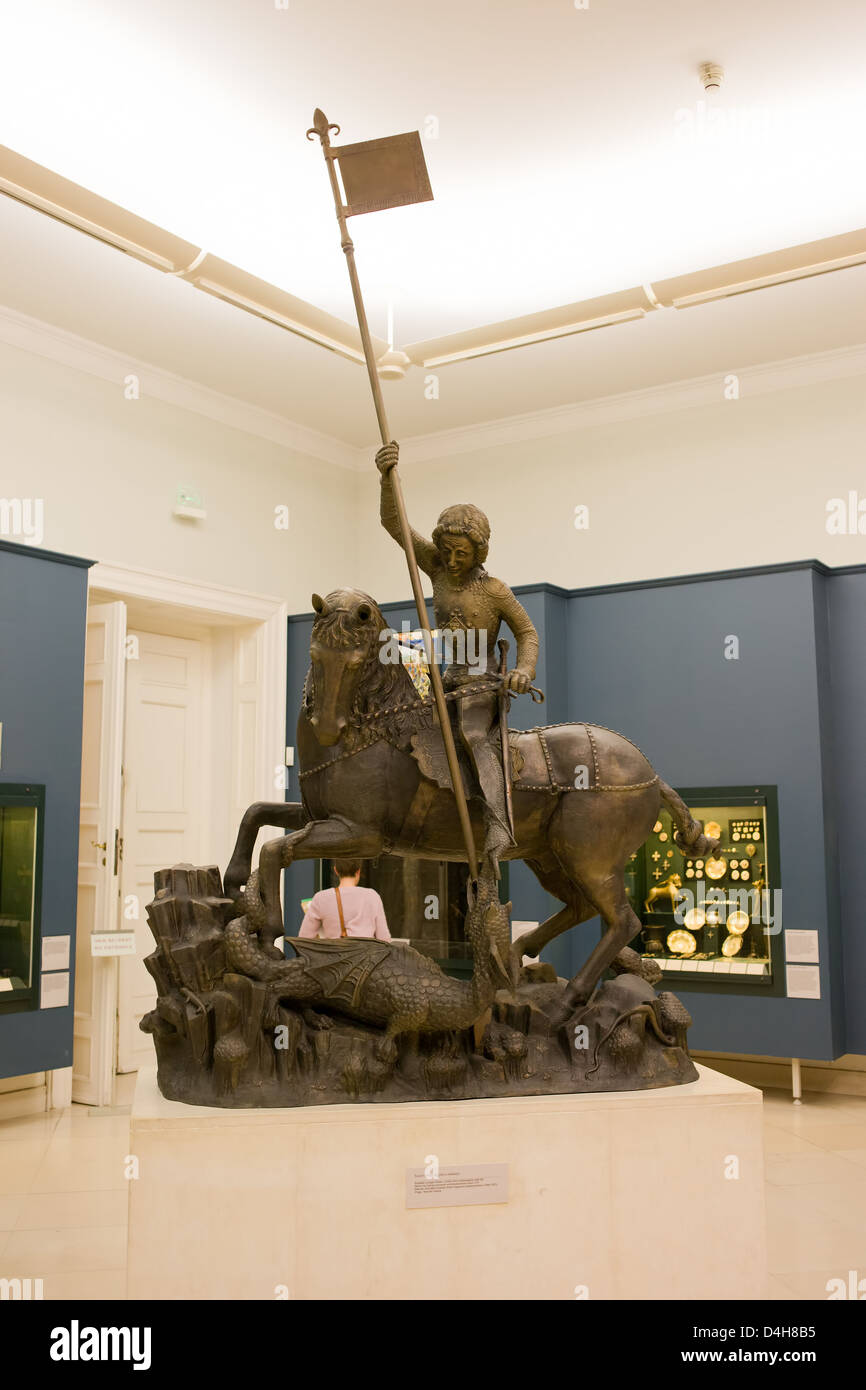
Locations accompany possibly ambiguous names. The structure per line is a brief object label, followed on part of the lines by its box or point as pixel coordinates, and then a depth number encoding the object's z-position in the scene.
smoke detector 5.59
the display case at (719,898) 7.33
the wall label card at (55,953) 6.82
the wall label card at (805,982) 7.10
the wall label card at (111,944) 7.16
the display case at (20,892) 6.58
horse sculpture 3.76
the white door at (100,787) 7.68
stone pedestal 3.28
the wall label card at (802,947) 7.18
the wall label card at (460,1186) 3.42
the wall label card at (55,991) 6.75
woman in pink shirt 5.86
